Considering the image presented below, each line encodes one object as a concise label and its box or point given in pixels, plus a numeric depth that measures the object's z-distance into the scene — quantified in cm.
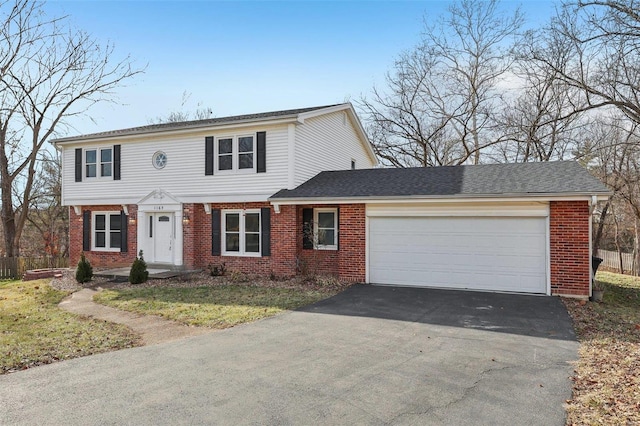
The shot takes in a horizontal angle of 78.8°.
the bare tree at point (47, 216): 2553
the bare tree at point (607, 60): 1305
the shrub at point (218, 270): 1353
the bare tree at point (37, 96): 2020
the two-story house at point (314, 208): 1023
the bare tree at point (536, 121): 1898
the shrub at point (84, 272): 1296
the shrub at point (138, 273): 1241
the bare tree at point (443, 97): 2339
